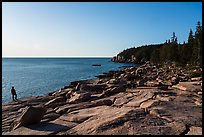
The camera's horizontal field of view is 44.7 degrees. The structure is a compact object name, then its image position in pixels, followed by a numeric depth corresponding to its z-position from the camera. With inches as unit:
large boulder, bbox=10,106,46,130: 455.2
